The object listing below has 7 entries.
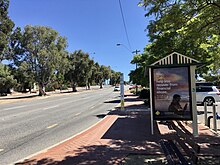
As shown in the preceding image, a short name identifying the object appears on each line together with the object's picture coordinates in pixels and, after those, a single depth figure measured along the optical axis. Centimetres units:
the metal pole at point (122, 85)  1136
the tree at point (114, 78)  11400
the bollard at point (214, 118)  592
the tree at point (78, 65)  4192
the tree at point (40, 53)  3010
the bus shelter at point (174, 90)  541
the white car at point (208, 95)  1259
